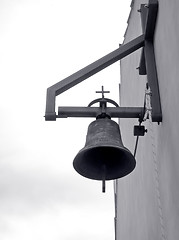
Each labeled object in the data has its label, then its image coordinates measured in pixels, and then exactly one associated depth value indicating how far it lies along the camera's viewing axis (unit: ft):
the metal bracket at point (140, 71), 10.27
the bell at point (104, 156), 10.16
